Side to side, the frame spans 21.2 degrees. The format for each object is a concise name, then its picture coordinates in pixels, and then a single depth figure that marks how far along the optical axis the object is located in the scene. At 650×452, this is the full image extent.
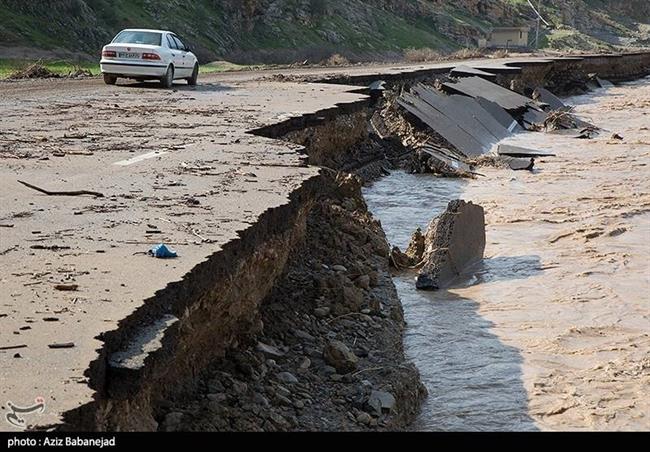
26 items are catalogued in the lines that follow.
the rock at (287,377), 10.53
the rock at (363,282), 15.48
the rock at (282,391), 10.10
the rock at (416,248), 19.60
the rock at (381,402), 10.84
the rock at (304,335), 12.04
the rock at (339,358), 11.50
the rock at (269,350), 10.88
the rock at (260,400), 9.53
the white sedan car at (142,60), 37.03
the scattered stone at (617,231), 23.47
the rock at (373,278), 16.05
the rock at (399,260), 19.19
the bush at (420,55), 92.01
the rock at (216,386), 9.26
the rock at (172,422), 8.07
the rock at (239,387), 9.48
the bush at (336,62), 72.39
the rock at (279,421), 9.35
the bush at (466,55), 88.88
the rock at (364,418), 10.50
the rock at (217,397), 9.03
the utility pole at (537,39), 139.07
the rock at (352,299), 13.88
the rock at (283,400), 9.93
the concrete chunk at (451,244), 18.35
